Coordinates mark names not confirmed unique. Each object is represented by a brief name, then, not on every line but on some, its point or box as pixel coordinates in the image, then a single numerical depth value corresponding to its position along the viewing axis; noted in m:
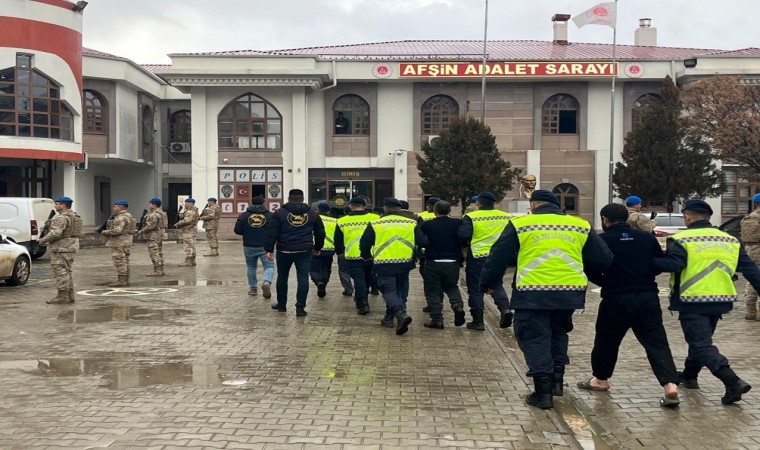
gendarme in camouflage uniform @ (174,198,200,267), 19.61
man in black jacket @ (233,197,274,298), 13.38
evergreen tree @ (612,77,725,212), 28.42
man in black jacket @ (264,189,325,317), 10.91
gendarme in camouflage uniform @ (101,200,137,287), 14.57
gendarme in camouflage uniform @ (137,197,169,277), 16.98
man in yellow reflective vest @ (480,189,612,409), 6.12
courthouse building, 33.16
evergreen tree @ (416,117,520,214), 27.33
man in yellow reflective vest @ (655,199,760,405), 6.31
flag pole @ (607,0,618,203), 30.25
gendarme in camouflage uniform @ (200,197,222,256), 22.12
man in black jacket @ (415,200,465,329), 9.85
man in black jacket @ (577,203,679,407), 6.19
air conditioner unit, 41.00
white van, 20.36
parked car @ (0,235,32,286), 14.30
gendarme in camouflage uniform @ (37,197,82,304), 12.11
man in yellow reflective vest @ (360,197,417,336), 9.86
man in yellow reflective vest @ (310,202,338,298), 13.26
